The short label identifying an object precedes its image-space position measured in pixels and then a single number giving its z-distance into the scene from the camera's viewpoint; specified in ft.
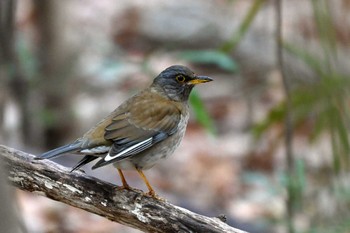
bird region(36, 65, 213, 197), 32.86
